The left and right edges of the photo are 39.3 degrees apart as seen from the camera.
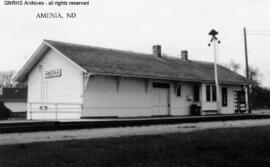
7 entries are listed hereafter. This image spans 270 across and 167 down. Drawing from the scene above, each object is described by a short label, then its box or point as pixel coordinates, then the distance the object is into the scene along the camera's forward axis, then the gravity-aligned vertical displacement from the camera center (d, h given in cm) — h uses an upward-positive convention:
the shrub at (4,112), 3269 -17
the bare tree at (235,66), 8088 +873
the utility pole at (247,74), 3253 +293
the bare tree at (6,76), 8500 +766
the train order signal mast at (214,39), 2717 +489
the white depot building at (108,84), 2128 +156
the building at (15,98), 5928 +187
